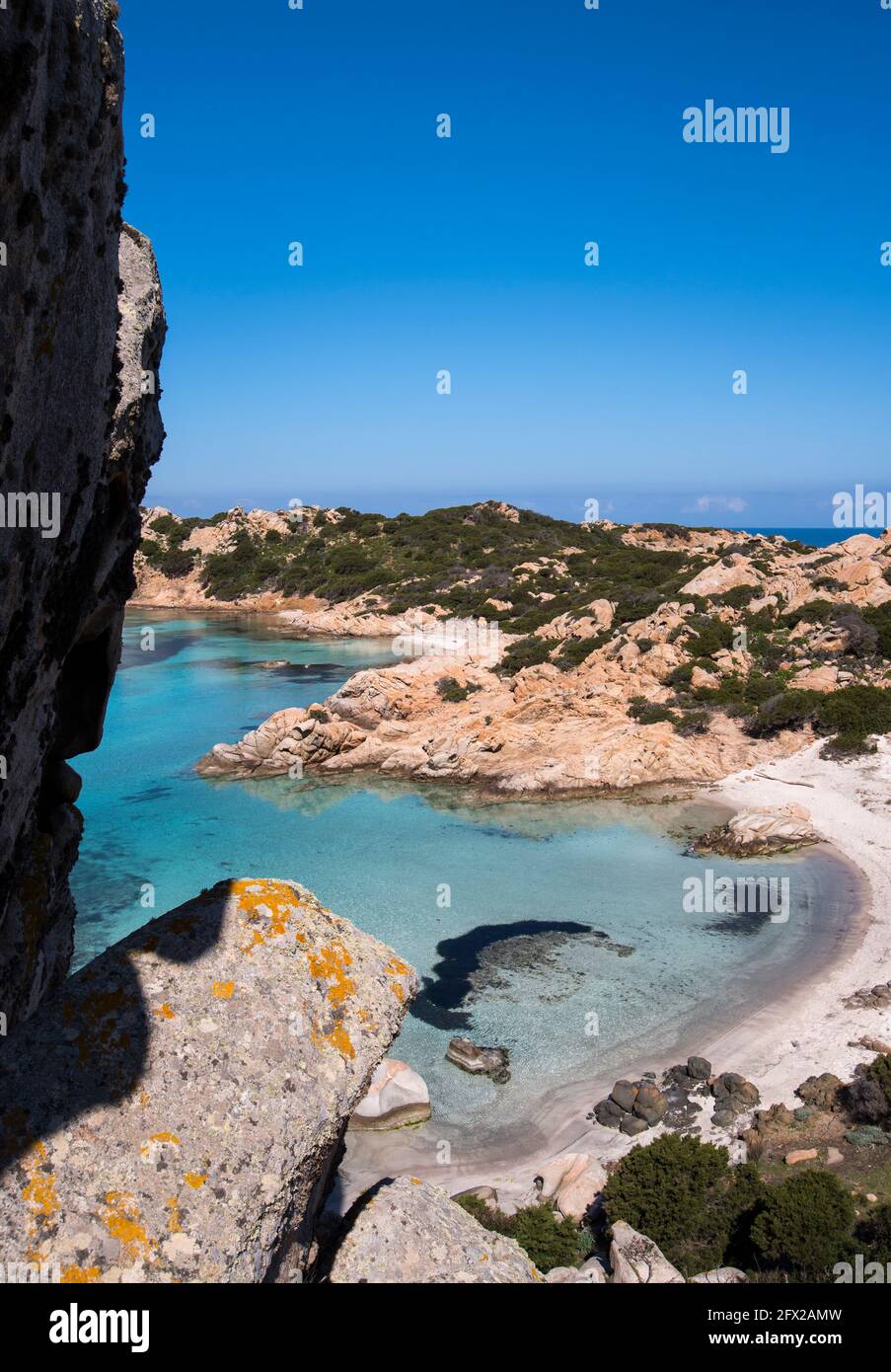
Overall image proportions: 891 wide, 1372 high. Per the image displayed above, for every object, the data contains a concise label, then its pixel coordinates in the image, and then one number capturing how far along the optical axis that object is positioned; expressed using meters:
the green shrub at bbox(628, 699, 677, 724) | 31.22
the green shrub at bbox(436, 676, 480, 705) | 34.88
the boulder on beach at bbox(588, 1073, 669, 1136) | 11.98
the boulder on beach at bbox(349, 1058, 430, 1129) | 12.17
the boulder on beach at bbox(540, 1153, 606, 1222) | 10.23
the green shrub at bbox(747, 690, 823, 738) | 29.66
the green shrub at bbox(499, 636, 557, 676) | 39.81
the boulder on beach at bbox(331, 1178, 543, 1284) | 5.21
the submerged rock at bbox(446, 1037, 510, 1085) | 13.48
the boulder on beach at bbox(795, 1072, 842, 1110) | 11.66
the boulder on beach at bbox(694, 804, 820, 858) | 22.42
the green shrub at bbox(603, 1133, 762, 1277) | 9.05
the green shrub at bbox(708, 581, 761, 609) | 39.28
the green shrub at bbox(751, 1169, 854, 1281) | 8.12
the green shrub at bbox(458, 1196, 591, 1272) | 9.16
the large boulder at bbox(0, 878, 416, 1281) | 4.17
